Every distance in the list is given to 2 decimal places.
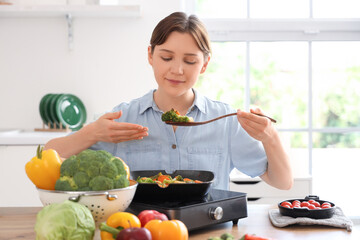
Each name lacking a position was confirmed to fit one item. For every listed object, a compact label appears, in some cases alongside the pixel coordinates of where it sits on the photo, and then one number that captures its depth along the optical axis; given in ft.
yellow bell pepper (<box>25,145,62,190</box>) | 4.13
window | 12.54
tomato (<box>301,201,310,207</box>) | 4.94
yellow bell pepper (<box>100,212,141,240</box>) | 3.55
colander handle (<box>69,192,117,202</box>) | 3.88
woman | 5.71
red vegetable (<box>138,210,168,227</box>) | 3.82
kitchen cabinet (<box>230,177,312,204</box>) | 10.28
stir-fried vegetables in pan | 4.66
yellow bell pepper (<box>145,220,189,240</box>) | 3.56
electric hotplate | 4.24
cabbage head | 3.54
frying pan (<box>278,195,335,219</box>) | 4.75
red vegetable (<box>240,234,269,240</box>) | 3.49
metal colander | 3.92
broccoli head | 3.98
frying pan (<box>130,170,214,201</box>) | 4.42
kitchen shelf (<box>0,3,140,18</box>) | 11.49
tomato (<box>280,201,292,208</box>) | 4.95
